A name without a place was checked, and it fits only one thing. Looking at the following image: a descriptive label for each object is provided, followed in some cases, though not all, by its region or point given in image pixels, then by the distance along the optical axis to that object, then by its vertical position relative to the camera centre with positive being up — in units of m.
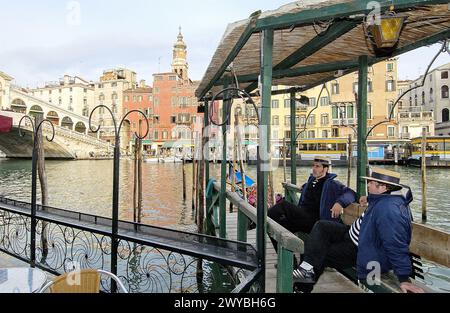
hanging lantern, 2.85 +1.01
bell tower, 64.56 +17.08
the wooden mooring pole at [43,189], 8.06 -0.74
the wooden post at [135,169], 12.54 -0.44
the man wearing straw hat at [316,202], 4.17 -0.51
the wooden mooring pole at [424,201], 13.15 -1.55
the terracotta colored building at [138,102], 59.69 +9.04
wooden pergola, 2.74 +1.12
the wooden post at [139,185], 11.86 -0.95
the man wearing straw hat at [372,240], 2.62 -0.66
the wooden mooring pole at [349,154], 17.34 +0.16
